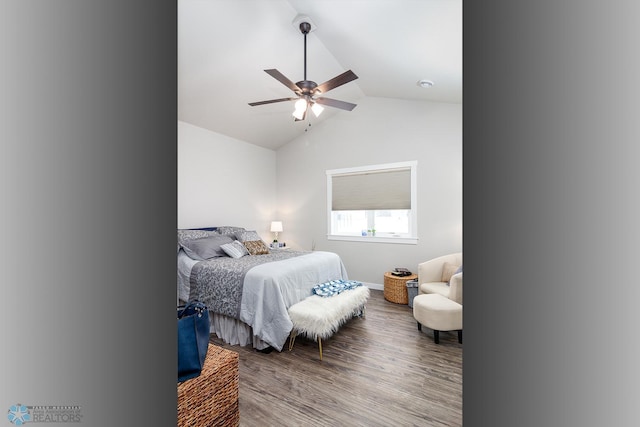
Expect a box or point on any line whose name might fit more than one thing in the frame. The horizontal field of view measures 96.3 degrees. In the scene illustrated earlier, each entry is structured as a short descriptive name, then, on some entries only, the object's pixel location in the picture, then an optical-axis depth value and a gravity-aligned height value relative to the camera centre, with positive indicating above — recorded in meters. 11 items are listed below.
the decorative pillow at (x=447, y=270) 3.60 -0.68
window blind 4.52 +0.44
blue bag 1.41 -0.64
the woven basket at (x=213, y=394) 1.38 -0.93
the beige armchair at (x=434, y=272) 3.48 -0.71
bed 2.62 -0.69
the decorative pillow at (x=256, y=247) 4.03 -0.45
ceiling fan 2.51 +1.18
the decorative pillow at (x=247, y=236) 4.32 -0.30
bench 2.48 -0.88
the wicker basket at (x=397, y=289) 3.99 -1.02
